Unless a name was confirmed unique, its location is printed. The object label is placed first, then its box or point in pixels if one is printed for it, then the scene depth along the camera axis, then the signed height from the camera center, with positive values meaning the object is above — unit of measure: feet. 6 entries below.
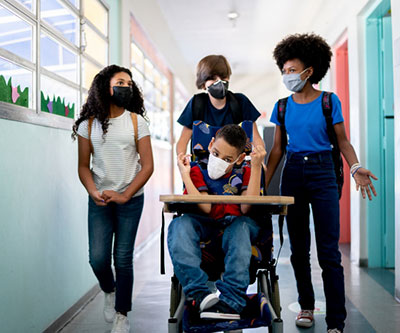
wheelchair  5.02 -1.38
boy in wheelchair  5.24 -0.74
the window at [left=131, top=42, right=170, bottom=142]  16.69 +3.90
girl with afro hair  7.11 +0.08
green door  12.50 +1.25
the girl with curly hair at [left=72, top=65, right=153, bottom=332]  7.31 +0.00
